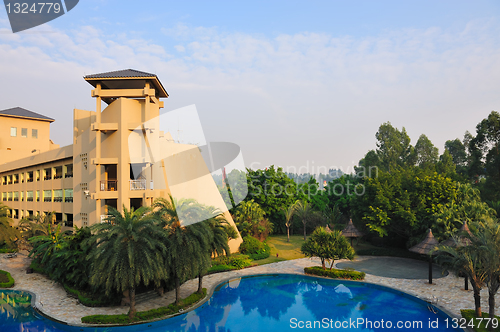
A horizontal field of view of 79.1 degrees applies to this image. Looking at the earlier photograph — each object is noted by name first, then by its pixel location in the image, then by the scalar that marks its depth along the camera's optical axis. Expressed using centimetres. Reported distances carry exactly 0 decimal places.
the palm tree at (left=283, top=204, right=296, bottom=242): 4025
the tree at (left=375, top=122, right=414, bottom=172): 5025
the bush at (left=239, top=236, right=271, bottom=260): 2920
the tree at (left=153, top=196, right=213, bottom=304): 1622
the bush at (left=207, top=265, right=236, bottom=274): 2477
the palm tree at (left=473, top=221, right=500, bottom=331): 1373
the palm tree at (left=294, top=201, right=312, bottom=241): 4066
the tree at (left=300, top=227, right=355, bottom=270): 2286
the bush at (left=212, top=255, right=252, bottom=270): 2576
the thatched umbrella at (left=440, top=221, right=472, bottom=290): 1984
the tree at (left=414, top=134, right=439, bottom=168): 5409
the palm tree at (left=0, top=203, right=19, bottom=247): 2802
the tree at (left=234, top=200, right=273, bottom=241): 3266
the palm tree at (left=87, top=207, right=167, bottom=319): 1468
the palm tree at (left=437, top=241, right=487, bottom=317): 1459
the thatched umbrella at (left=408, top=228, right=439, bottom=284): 2157
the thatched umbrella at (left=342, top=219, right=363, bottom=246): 3064
